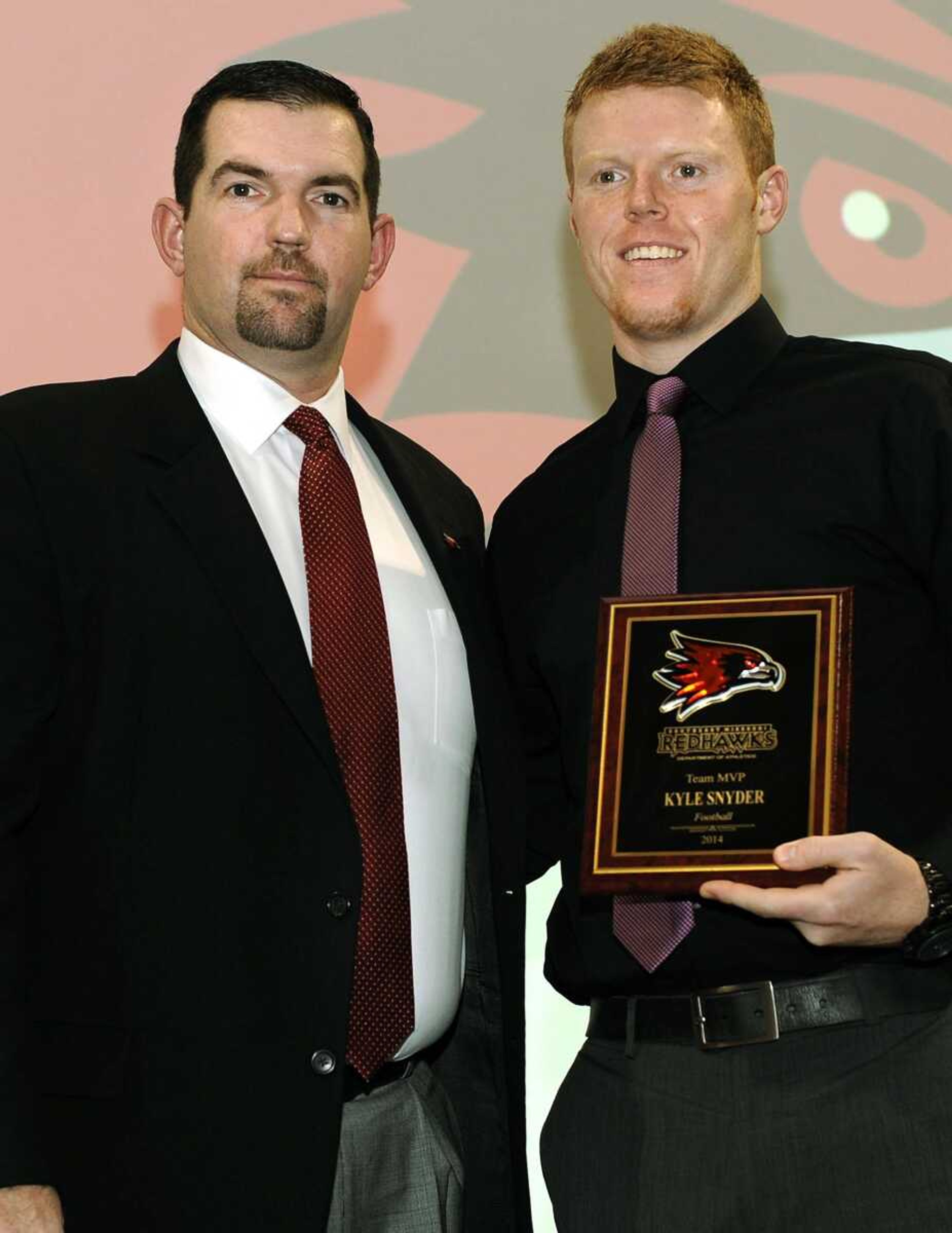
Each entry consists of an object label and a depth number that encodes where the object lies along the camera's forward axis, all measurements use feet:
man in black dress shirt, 6.34
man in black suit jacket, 6.28
